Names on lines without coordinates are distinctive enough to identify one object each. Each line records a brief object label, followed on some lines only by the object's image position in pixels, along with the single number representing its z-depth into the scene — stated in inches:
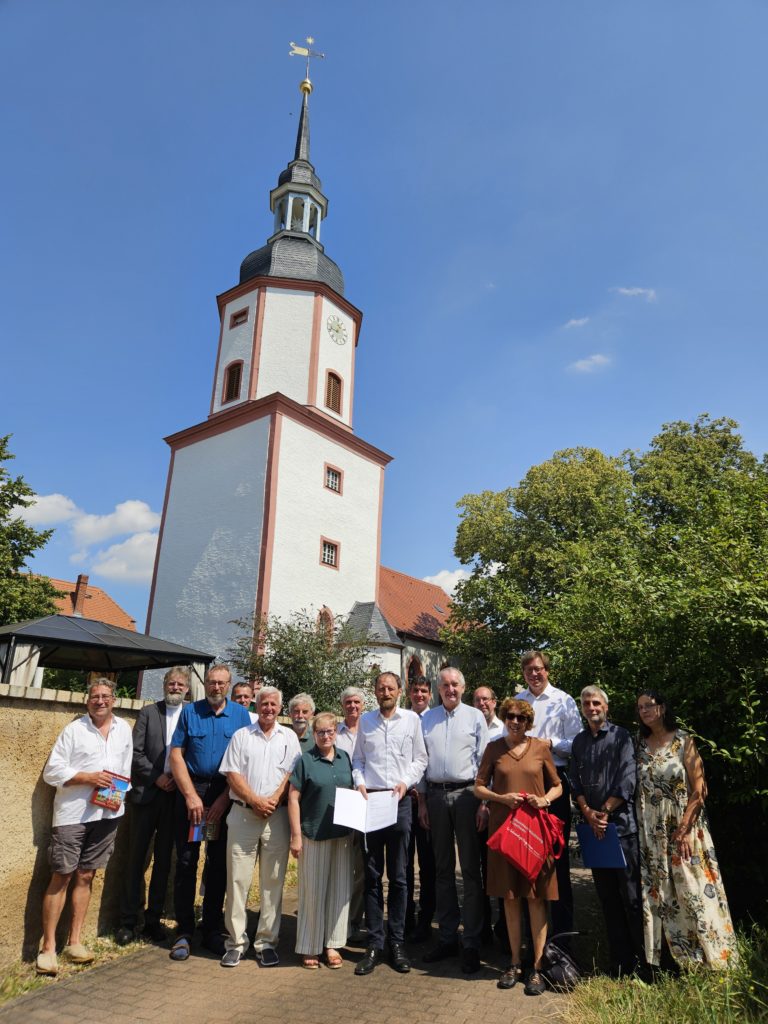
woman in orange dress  178.2
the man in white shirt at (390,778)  195.0
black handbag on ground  171.2
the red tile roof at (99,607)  1301.7
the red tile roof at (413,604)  1115.3
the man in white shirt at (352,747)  219.5
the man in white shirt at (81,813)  187.2
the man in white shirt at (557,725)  189.2
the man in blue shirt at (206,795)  203.5
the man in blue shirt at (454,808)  195.3
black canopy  446.3
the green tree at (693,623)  189.5
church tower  837.8
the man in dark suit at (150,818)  209.5
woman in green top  194.4
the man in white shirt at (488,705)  249.8
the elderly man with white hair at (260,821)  194.1
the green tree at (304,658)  653.3
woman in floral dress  165.2
